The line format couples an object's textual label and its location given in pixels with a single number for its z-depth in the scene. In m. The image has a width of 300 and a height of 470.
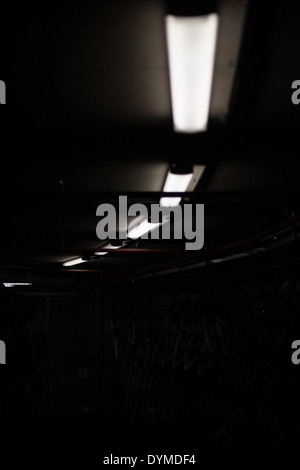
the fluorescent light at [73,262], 9.97
